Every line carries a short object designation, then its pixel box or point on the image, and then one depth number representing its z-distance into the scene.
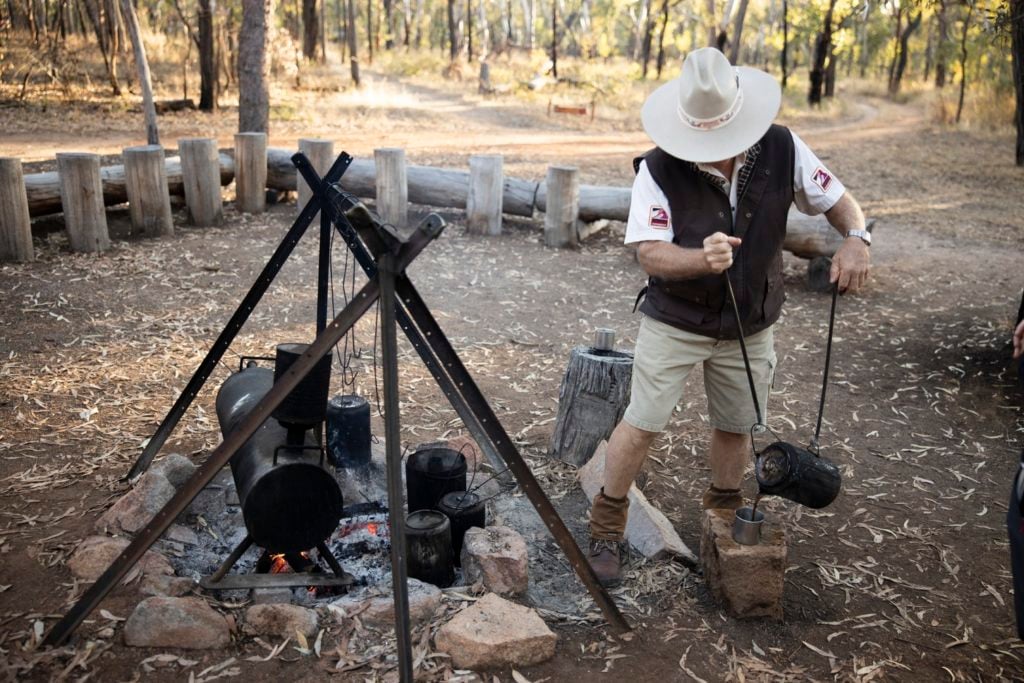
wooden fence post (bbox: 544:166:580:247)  8.79
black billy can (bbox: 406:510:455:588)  3.27
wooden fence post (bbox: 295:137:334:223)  9.09
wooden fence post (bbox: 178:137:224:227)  8.57
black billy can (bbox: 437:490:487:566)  3.52
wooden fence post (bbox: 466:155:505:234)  8.95
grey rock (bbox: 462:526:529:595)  3.20
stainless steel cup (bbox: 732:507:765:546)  3.12
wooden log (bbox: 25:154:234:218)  7.62
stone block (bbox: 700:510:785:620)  3.09
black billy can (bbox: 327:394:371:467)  4.13
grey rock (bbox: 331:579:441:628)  3.01
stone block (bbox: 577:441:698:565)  3.50
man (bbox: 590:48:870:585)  2.92
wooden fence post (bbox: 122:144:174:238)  8.03
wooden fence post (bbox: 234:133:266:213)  9.17
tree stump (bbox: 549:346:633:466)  4.27
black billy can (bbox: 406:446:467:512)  3.68
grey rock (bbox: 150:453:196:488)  3.76
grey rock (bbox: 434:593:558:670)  2.81
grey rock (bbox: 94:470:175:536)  3.46
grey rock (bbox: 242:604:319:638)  2.93
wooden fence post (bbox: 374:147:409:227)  8.98
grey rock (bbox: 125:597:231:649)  2.81
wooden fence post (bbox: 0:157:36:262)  7.00
